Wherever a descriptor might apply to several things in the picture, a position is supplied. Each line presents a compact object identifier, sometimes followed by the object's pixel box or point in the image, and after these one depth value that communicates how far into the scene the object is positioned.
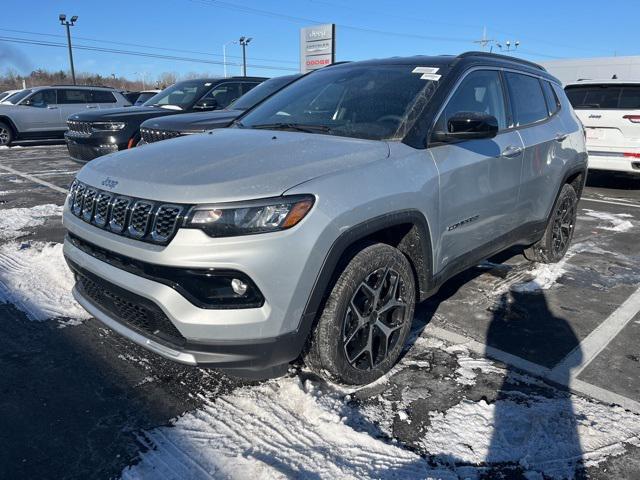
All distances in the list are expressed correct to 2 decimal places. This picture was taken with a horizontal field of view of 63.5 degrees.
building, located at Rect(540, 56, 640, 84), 27.14
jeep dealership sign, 19.16
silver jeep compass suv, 2.23
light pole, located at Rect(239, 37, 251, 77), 50.94
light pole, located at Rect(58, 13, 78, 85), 34.72
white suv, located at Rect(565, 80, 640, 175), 8.33
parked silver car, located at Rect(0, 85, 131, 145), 15.62
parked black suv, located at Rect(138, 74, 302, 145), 5.99
